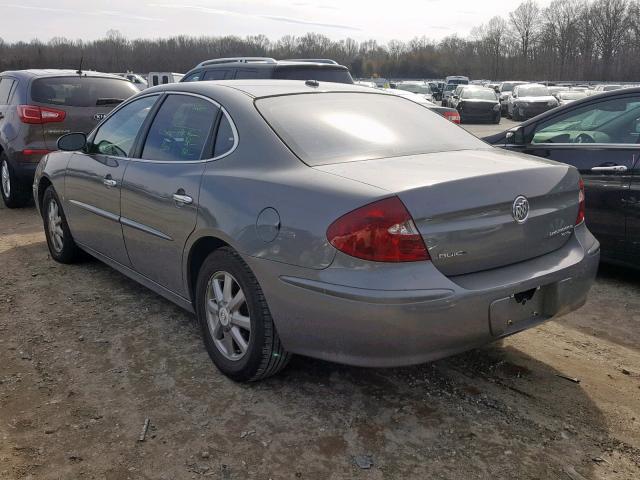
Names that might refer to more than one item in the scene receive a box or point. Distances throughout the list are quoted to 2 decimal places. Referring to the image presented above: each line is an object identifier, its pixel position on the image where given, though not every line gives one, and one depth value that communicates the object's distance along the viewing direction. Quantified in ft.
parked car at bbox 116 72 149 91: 87.53
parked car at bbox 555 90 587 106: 87.33
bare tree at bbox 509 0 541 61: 307.99
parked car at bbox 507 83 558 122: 81.61
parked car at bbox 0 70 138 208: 25.13
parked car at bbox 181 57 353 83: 29.30
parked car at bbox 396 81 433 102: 110.01
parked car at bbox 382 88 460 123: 35.44
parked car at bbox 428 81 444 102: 126.22
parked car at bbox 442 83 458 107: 115.69
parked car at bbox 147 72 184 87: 86.97
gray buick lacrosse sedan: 8.55
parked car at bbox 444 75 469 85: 157.99
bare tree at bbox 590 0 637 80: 262.67
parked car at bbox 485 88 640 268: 15.17
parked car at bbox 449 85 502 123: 84.53
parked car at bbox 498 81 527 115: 102.85
